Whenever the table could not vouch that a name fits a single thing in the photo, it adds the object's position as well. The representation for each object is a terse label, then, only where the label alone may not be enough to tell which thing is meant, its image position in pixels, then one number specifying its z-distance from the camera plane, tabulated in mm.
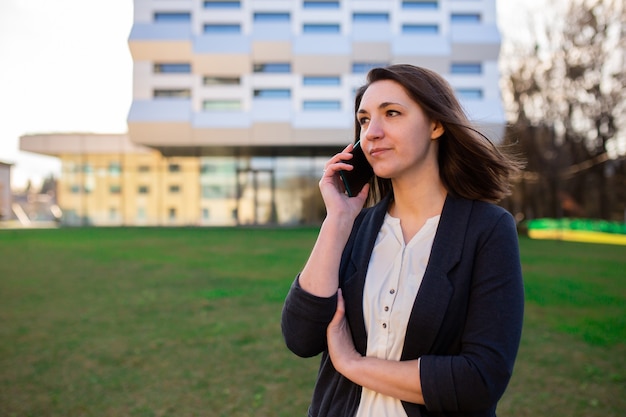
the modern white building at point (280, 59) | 34062
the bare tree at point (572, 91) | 31938
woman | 1618
